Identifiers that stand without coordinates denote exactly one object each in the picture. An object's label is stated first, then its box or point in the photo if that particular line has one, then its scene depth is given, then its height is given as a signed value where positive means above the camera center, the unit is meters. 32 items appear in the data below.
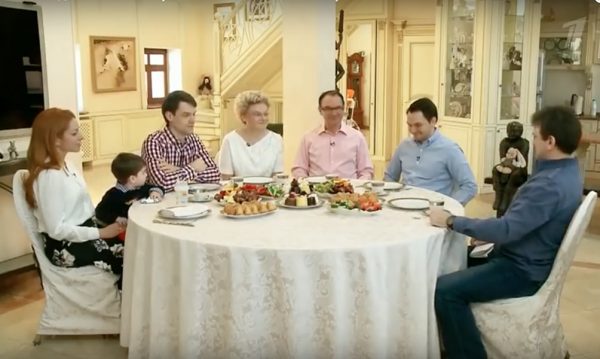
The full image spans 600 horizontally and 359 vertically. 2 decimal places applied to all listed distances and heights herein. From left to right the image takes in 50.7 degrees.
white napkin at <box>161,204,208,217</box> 2.68 -0.51
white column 4.96 +0.25
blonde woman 3.83 -0.35
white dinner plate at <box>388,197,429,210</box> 2.88 -0.52
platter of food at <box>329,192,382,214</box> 2.76 -0.50
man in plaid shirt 3.45 -0.33
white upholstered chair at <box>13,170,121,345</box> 3.12 -1.03
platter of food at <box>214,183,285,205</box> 2.92 -0.49
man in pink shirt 3.97 -0.36
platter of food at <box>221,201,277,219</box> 2.69 -0.51
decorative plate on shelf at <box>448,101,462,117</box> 7.40 -0.21
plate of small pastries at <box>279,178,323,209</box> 2.91 -0.50
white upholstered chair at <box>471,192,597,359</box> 2.49 -0.91
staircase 8.75 +0.62
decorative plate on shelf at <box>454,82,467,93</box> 7.31 +0.03
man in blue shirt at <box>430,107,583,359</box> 2.43 -0.56
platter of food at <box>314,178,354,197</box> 3.16 -0.49
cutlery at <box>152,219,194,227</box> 2.59 -0.54
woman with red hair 2.92 -0.52
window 11.04 +0.28
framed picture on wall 9.79 +0.43
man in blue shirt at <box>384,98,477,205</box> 3.52 -0.39
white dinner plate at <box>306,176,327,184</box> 3.47 -0.49
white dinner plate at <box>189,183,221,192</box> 3.28 -0.50
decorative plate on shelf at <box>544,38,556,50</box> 7.96 +0.57
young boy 3.09 -0.49
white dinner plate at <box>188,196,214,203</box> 3.06 -0.52
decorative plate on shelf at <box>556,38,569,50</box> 7.87 +0.56
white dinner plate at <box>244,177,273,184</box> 3.44 -0.49
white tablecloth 2.31 -0.74
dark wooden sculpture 5.41 -0.72
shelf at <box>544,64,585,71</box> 7.88 +0.28
